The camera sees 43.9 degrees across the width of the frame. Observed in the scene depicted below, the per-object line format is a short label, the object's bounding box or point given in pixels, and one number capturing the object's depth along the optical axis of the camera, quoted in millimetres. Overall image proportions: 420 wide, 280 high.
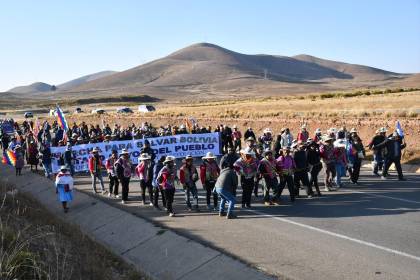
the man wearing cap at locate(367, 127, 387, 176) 18578
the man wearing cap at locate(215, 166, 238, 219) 13109
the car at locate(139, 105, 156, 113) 79450
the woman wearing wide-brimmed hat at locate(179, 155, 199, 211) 14234
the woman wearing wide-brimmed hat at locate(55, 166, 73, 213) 15586
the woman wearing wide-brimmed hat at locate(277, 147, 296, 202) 14814
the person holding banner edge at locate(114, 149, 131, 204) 16078
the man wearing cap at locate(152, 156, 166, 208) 14797
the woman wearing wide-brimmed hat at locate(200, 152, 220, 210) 14320
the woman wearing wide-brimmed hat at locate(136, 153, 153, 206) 15344
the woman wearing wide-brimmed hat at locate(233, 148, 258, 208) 14266
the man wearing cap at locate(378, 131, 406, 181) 18000
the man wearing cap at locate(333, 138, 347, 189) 16469
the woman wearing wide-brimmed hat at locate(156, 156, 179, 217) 13859
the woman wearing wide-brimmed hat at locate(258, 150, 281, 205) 14617
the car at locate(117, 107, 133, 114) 77775
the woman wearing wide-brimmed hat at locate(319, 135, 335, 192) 16453
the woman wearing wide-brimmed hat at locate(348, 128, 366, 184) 17453
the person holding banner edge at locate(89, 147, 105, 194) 17672
